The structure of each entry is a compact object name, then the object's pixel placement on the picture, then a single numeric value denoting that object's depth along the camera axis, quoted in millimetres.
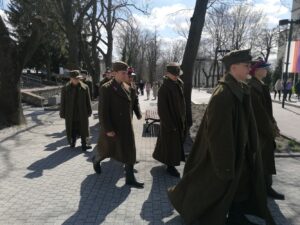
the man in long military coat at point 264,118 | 3138
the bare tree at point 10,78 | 7528
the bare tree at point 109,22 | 15806
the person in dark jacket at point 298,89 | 17571
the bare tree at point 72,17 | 11878
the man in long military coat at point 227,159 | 2360
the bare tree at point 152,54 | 38093
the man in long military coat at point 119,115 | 3627
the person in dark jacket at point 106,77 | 6423
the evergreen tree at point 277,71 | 33654
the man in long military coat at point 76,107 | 5434
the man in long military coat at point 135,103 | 4348
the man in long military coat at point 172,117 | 3970
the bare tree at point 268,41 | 34020
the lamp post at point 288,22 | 11149
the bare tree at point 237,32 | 28821
